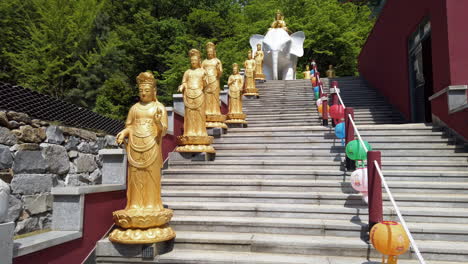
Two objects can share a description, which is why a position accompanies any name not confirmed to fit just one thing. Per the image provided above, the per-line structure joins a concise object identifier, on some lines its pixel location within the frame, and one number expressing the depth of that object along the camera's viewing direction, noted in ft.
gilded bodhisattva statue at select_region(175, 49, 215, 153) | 22.17
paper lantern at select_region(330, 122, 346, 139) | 21.49
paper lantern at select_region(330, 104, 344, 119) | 24.51
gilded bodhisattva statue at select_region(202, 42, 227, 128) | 26.91
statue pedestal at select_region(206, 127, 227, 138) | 26.55
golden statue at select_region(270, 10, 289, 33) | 62.49
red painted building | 22.40
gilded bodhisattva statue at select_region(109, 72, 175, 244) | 13.21
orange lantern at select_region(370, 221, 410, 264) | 10.74
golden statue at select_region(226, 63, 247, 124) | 30.76
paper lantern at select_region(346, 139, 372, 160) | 16.92
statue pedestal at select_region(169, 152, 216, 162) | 22.26
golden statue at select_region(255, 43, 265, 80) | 54.54
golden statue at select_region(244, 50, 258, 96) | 44.27
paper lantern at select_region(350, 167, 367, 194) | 15.01
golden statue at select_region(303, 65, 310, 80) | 67.82
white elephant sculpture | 60.03
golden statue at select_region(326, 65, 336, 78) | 68.75
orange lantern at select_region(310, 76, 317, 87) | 44.86
